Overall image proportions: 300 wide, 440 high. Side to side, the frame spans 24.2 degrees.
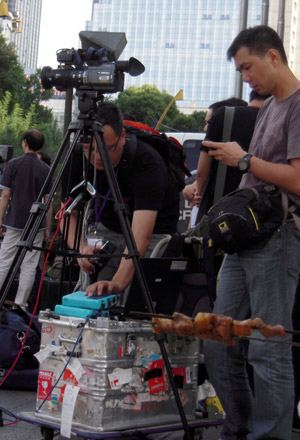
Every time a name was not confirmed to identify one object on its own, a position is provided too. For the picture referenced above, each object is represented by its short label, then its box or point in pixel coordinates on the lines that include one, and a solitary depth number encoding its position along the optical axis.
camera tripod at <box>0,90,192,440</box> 3.37
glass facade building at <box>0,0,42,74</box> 164.00
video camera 3.70
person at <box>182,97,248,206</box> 4.28
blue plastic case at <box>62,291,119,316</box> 3.49
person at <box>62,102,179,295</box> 3.95
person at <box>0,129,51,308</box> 7.73
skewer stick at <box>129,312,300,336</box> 2.38
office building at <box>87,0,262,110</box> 196.75
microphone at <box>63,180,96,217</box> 3.88
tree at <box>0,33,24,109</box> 43.06
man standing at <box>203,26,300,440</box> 3.12
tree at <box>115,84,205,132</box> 68.38
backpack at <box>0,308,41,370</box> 4.98
